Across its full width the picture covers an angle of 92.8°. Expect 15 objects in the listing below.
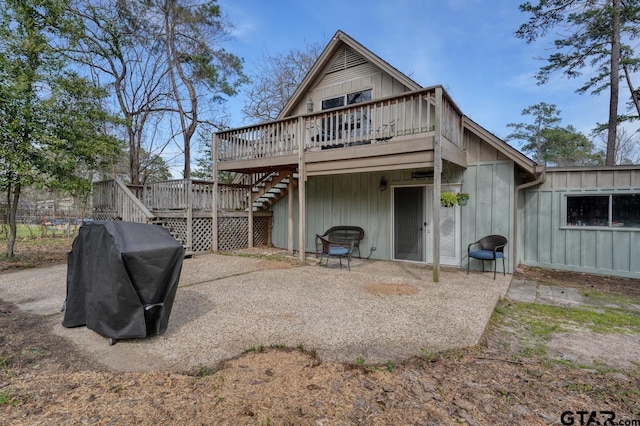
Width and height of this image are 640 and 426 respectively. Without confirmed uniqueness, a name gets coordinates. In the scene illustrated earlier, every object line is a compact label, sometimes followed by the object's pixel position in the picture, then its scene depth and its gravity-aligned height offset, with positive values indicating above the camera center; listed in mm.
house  6637 +785
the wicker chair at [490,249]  6570 -835
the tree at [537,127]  23266 +6937
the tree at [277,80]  17906 +7811
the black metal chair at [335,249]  7170 -883
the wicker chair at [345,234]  9055 -670
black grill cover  2998 -663
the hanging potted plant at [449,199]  6582 +297
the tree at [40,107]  6914 +2506
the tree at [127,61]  11305 +6084
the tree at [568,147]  21531 +4894
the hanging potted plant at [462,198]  6853 +331
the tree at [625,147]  23312 +5183
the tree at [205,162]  15975 +3687
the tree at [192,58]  13156 +7056
